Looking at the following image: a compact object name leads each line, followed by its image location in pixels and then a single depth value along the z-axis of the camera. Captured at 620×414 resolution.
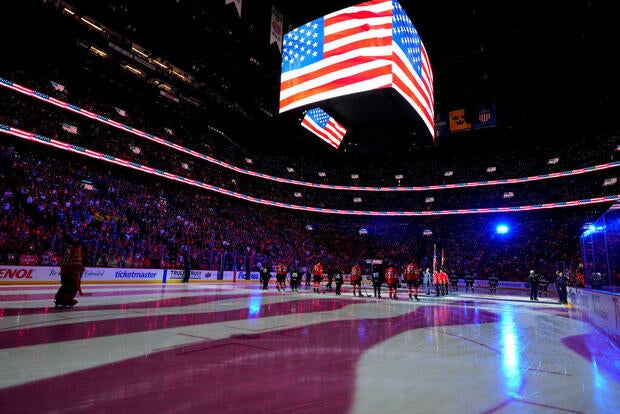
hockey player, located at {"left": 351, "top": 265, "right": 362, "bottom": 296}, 19.12
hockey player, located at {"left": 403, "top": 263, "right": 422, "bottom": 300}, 17.59
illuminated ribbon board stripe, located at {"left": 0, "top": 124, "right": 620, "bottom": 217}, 25.89
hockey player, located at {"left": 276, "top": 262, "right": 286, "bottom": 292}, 21.48
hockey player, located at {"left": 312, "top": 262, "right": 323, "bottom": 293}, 20.91
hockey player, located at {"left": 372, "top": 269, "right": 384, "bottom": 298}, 18.39
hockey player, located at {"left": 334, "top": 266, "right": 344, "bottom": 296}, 19.54
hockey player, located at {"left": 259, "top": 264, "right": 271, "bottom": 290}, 22.55
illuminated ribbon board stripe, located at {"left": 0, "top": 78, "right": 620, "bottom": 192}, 26.64
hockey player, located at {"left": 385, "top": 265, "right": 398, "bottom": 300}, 17.84
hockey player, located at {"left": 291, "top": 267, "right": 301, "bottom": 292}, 22.28
